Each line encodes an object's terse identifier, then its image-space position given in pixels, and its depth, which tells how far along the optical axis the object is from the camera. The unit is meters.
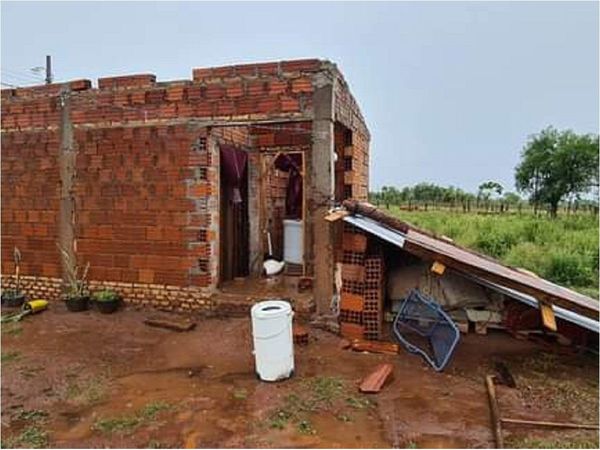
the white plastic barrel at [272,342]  4.32
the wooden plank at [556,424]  3.44
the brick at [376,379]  4.11
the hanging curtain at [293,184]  9.09
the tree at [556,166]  24.28
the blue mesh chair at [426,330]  4.82
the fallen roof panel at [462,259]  4.24
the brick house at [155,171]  5.91
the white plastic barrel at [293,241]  8.41
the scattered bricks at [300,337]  5.33
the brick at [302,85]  5.80
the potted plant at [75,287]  6.71
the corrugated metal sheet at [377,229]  4.99
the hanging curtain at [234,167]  7.23
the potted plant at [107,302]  6.60
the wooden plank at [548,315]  4.12
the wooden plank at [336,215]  5.31
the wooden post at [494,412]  3.24
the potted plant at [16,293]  7.03
